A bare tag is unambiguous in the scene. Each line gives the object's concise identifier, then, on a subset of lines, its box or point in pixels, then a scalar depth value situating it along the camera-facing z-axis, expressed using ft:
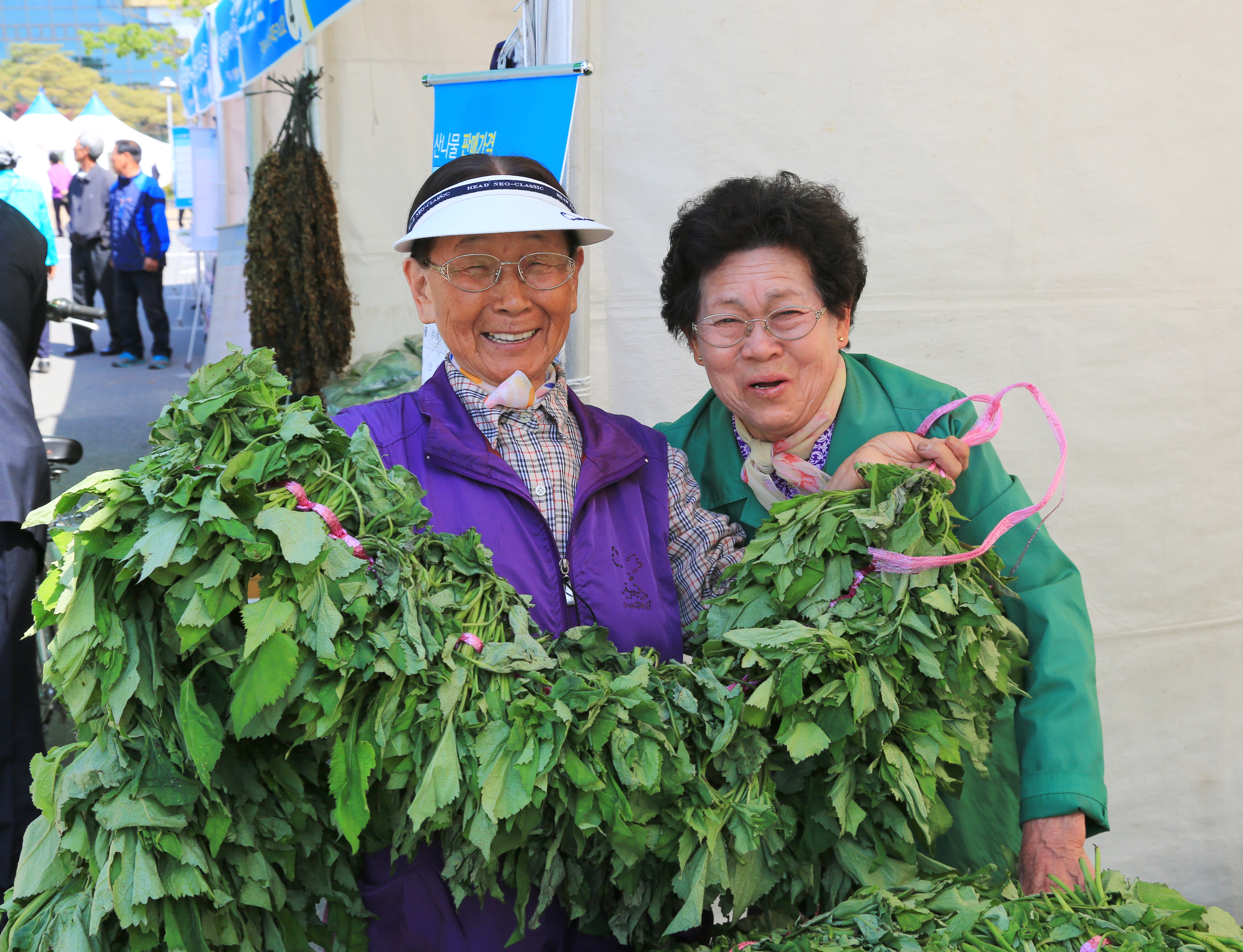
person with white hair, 33.37
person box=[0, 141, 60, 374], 23.08
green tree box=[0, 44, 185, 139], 162.81
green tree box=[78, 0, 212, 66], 63.67
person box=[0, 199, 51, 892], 8.95
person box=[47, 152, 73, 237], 55.83
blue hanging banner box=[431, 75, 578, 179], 7.75
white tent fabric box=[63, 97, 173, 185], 47.80
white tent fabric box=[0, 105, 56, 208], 45.37
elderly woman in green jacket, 5.85
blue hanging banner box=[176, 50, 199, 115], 34.04
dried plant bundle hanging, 14.80
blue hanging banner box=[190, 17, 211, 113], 24.76
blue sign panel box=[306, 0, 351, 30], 11.10
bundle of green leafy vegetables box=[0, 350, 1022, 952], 4.56
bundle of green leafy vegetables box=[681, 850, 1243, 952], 4.91
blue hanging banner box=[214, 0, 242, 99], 17.15
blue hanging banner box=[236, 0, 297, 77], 13.41
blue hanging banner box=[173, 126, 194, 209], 44.21
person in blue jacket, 32.32
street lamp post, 50.34
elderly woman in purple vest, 5.74
